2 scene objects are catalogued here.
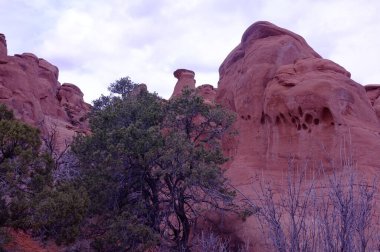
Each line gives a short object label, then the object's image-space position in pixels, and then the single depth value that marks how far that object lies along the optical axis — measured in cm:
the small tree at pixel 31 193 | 1235
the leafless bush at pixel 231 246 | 1717
